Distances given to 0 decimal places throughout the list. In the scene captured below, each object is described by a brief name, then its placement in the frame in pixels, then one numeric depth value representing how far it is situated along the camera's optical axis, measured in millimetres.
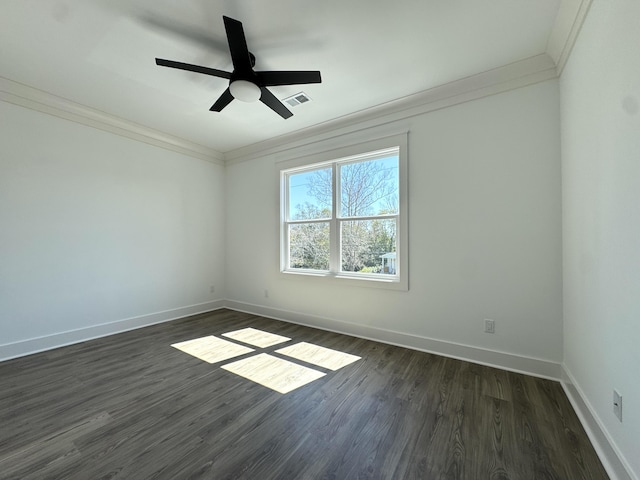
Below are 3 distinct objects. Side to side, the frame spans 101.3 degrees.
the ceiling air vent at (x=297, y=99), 2900
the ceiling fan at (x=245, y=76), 1834
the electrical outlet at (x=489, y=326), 2533
